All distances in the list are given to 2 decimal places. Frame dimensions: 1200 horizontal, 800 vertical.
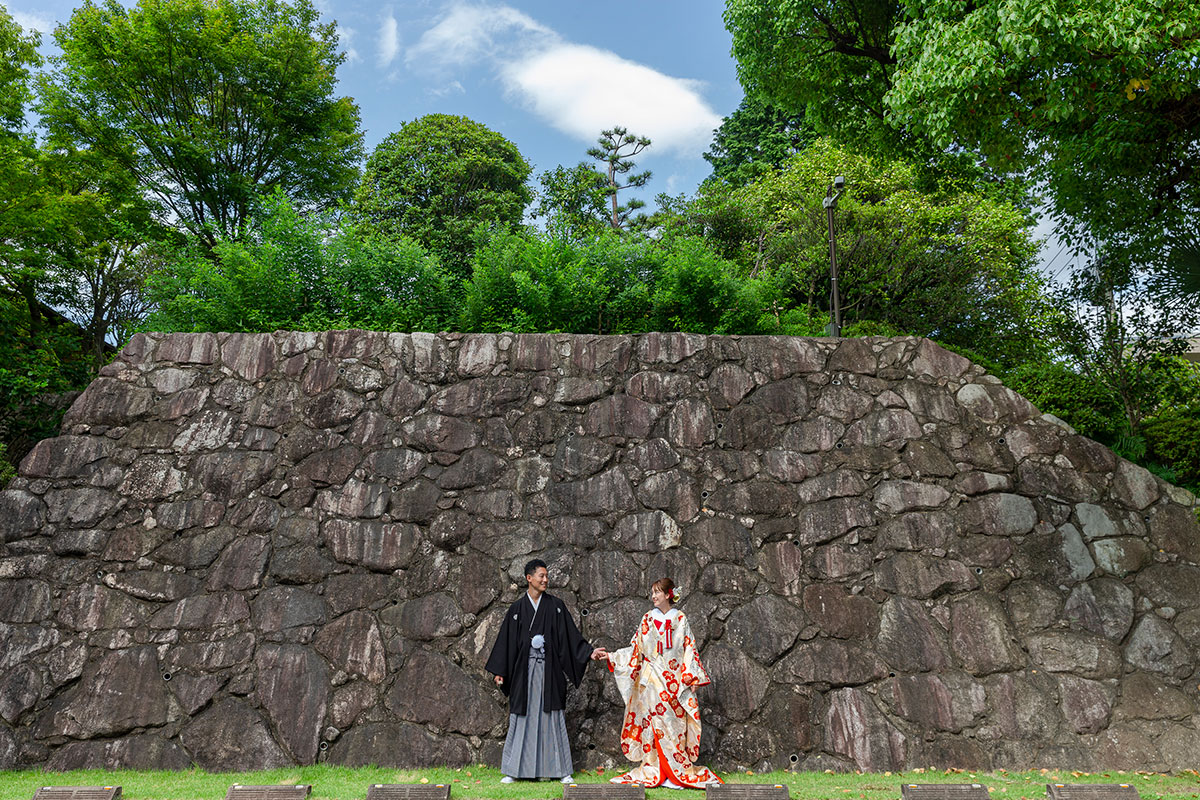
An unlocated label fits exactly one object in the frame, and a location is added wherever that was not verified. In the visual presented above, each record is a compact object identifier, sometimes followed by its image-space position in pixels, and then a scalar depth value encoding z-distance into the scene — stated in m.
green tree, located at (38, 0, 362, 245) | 12.32
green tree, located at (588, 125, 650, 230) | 20.14
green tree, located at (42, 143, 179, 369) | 11.49
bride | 4.93
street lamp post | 12.37
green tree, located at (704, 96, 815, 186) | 20.67
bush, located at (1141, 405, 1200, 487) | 6.71
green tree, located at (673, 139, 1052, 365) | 14.90
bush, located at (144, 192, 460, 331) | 7.03
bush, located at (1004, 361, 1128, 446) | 7.98
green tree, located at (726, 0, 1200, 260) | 5.33
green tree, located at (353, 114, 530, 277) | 14.42
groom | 4.96
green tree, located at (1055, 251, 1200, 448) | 8.48
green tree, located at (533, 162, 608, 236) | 16.64
